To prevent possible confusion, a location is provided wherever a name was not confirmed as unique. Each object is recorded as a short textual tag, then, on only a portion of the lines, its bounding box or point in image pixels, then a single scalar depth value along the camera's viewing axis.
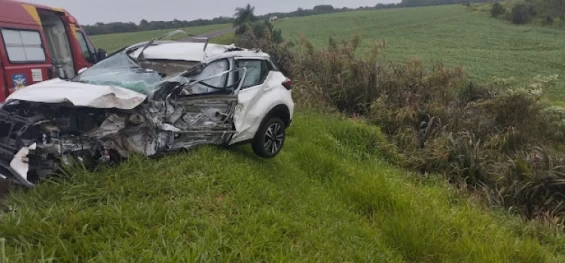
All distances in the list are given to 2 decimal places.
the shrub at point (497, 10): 53.31
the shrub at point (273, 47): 14.80
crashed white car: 4.20
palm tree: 35.50
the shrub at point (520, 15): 50.12
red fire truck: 7.53
